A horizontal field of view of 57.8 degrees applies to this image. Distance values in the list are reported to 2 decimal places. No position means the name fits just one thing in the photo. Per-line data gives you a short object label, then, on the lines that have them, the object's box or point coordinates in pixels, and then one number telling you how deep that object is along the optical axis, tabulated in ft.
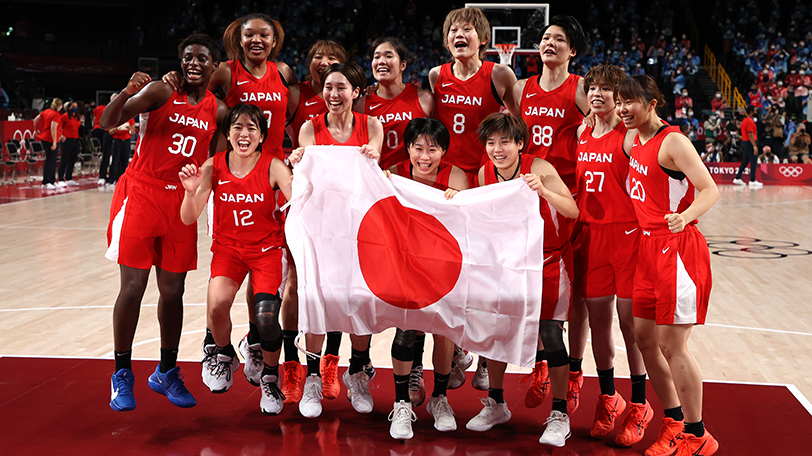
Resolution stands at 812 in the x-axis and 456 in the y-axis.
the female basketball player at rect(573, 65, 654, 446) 11.76
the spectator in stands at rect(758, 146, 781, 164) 59.98
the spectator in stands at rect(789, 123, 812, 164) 58.49
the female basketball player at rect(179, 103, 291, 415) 12.28
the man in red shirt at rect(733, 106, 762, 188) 54.39
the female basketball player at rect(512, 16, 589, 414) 12.99
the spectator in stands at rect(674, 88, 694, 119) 66.13
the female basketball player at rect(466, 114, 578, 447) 11.66
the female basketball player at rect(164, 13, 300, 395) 13.56
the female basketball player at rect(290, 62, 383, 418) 12.47
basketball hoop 48.04
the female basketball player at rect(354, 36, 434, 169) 13.61
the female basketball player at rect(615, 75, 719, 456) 10.69
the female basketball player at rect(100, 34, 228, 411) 12.48
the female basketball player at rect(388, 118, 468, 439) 12.16
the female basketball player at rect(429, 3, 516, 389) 13.61
